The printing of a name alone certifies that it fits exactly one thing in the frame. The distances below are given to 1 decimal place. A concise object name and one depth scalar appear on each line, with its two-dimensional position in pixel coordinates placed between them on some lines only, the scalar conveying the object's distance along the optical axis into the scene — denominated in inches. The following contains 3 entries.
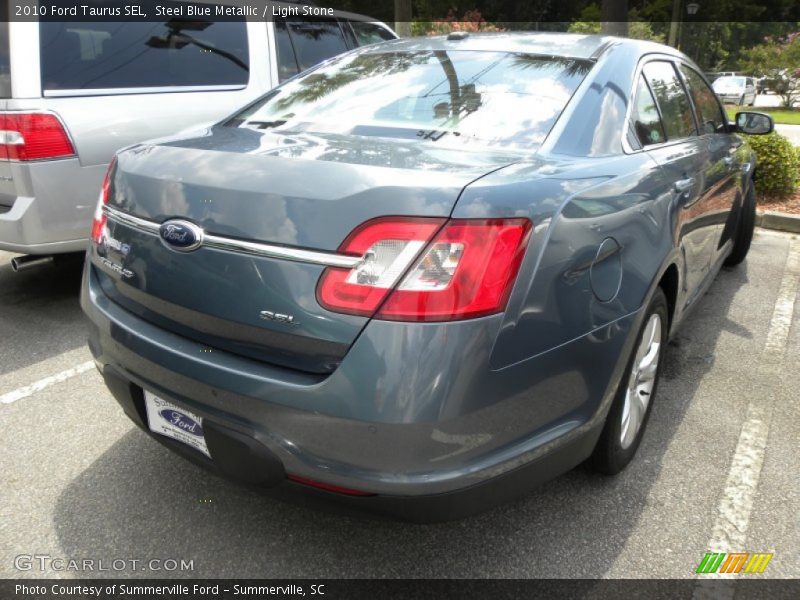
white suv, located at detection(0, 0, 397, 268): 134.8
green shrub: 271.9
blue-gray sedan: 59.4
